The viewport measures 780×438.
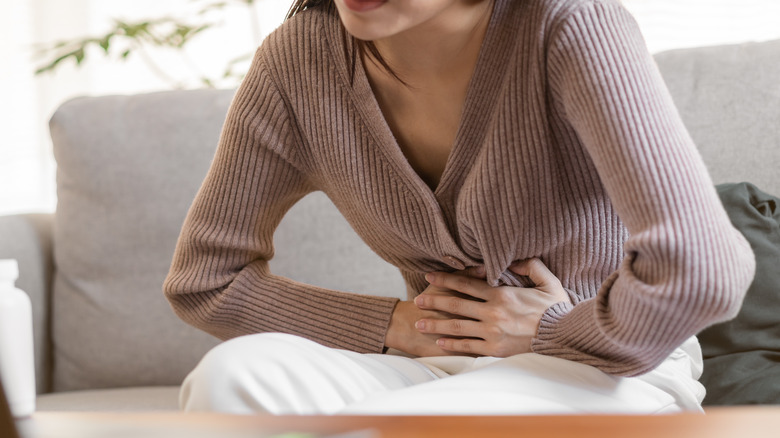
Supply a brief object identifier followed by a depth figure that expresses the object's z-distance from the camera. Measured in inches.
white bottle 35.1
